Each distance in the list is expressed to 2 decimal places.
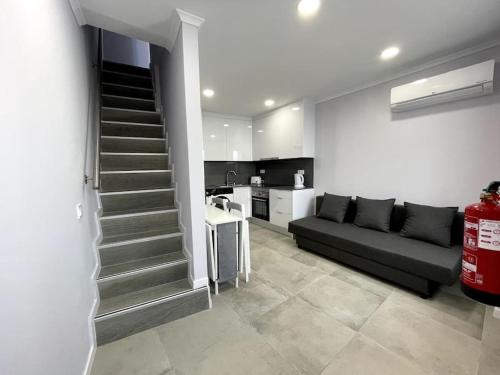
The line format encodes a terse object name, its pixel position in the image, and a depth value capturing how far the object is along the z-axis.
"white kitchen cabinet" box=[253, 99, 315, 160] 3.83
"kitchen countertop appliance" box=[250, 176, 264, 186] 5.16
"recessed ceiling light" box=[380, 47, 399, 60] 2.17
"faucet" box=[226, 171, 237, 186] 5.16
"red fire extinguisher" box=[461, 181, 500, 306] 0.68
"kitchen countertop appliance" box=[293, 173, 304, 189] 4.02
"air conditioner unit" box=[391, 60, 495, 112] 2.02
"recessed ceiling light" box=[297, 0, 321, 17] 1.54
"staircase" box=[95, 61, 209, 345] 1.70
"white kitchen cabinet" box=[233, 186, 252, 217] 4.64
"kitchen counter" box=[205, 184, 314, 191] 3.97
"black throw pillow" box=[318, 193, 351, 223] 3.18
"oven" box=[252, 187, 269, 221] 4.41
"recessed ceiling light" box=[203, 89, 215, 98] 3.26
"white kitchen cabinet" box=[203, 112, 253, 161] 4.57
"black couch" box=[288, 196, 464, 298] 1.93
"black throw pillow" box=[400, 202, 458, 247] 2.22
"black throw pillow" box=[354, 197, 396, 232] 2.73
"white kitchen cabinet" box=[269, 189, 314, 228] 3.77
